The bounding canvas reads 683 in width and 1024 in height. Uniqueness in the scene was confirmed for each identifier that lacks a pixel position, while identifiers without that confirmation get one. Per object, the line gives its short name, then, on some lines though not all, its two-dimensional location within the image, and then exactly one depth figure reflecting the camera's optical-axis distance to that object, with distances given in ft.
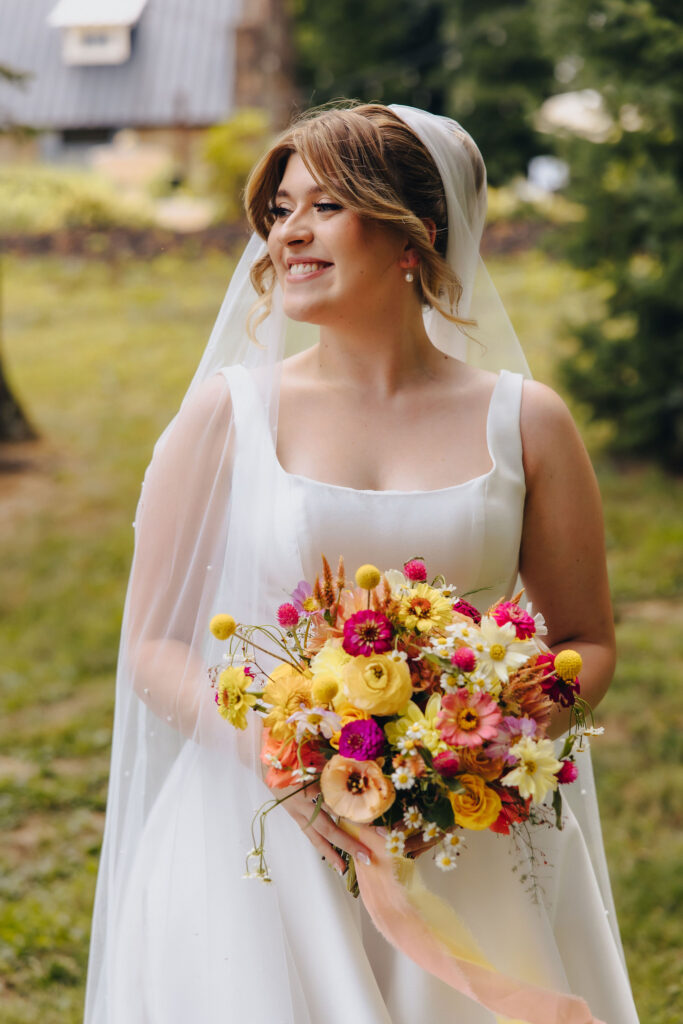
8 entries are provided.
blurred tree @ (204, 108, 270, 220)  47.03
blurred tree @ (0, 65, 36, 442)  29.96
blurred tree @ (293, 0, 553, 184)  44.73
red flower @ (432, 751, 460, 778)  5.46
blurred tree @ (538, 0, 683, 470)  23.06
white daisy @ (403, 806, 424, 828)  5.60
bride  6.68
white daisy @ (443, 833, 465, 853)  5.61
